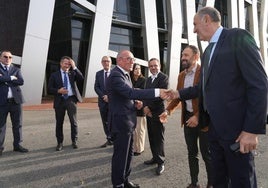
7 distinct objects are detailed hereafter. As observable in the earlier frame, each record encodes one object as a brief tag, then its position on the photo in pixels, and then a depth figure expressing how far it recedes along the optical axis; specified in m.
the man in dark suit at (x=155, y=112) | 3.55
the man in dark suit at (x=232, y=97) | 1.59
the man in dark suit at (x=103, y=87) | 4.62
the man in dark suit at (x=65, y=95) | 4.42
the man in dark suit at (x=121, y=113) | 2.69
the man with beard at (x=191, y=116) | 2.80
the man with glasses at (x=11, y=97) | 4.12
